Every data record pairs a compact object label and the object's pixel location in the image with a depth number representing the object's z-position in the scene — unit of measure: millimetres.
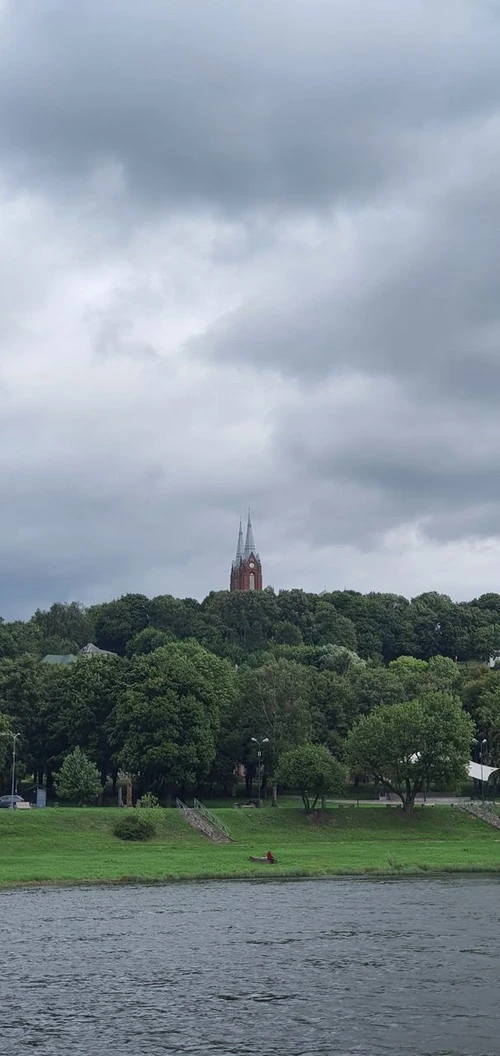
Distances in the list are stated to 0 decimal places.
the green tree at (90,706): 118125
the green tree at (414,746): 105250
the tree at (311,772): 103188
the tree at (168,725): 107625
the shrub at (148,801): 101500
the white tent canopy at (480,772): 117625
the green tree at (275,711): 116562
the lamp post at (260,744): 111406
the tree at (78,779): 106438
